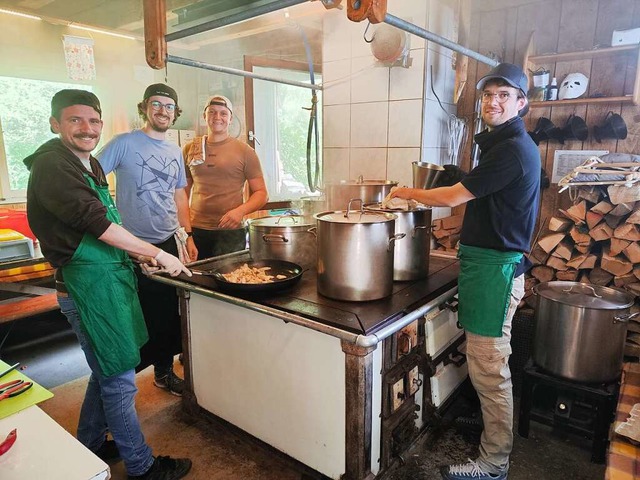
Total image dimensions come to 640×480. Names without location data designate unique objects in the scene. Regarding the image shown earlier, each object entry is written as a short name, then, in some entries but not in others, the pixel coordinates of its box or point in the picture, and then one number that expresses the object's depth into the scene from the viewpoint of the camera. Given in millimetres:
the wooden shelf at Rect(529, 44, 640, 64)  2569
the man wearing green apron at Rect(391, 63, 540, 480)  1790
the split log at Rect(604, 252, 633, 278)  2533
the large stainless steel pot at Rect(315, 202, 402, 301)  1711
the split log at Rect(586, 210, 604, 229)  2609
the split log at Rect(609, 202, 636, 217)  2463
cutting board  1100
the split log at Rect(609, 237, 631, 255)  2527
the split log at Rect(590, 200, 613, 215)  2553
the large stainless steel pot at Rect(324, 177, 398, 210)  2521
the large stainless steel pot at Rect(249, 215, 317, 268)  2205
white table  896
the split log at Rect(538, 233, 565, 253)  2758
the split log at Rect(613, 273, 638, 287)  2545
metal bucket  2354
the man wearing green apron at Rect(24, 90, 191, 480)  1597
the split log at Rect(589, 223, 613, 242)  2581
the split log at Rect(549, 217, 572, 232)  2764
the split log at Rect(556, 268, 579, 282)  2723
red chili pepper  951
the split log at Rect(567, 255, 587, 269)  2668
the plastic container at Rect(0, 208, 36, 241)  3654
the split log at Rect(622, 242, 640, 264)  2490
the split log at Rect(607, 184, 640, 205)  2418
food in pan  1975
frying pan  1849
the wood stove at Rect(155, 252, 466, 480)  1665
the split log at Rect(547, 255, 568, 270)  2742
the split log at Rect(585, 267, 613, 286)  2631
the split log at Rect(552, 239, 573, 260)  2717
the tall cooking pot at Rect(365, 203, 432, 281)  2041
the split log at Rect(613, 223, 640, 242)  2492
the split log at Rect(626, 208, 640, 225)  2467
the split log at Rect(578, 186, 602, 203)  2605
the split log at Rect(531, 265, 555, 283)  2809
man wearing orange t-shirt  2873
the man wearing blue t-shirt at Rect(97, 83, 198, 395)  2338
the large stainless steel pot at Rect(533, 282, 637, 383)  2127
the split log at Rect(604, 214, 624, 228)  2549
